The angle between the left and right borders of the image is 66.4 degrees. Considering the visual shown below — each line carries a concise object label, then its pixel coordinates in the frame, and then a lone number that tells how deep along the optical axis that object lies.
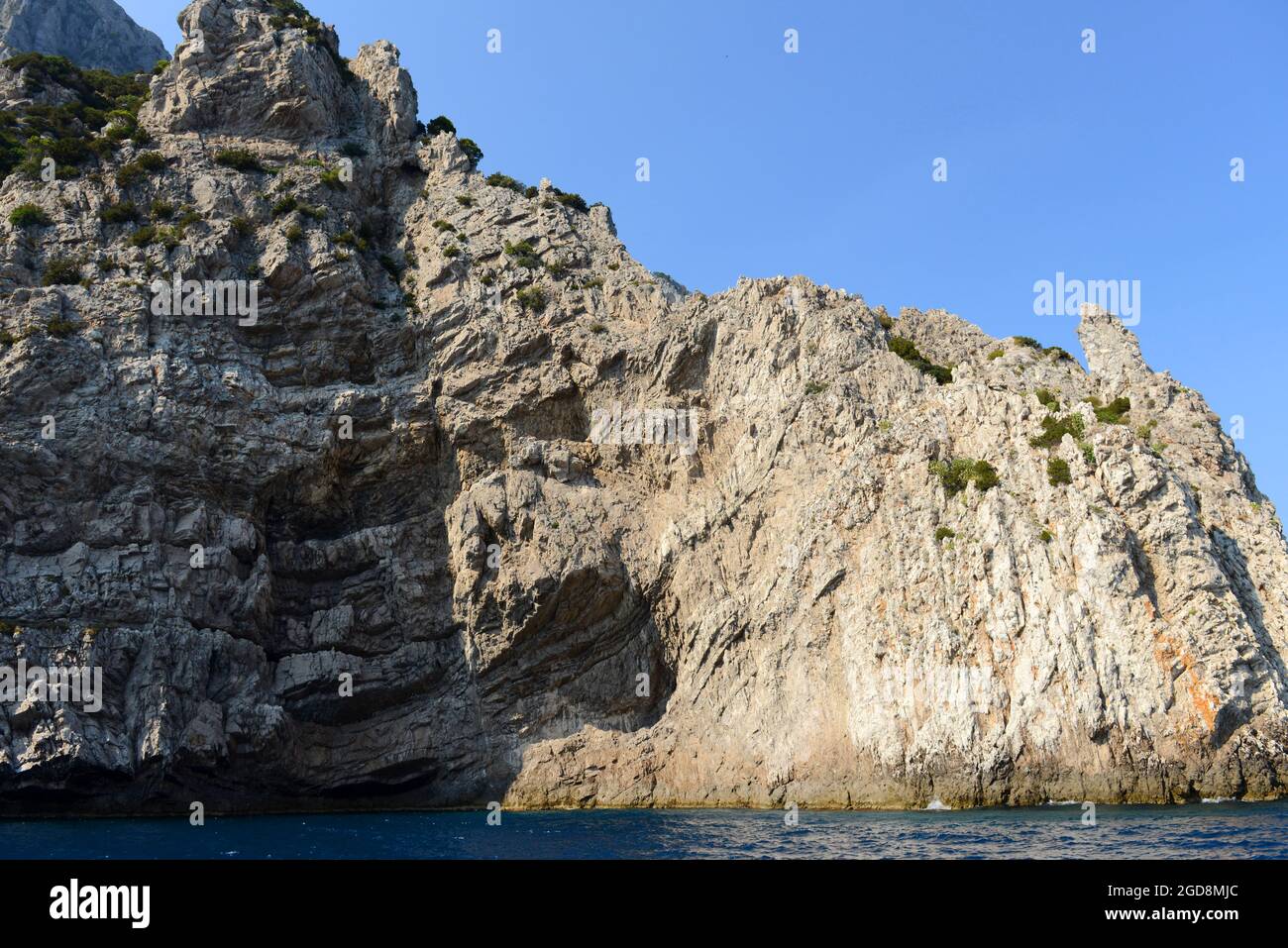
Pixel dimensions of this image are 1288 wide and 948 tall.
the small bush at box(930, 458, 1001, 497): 39.88
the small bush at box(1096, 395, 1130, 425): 45.34
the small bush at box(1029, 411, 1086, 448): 39.88
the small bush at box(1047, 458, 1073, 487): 38.19
